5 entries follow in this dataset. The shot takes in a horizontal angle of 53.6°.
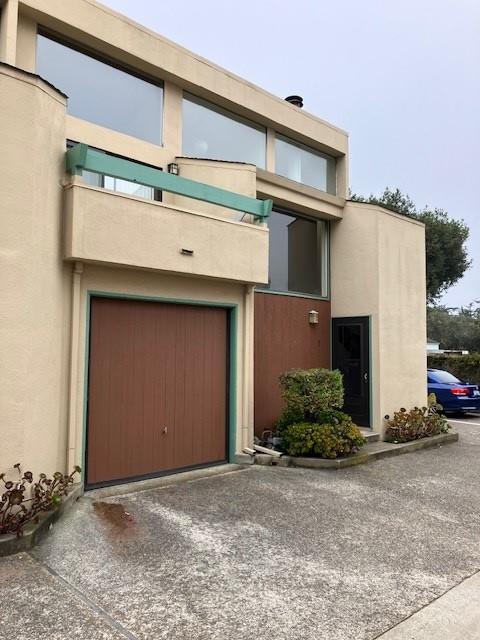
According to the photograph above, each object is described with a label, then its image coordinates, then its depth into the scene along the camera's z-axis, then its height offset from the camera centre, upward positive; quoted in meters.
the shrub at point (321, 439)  7.21 -1.36
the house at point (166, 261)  4.82 +1.27
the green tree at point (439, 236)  25.06 +6.14
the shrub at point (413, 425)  9.03 -1.43
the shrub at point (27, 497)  4.05 -1.37
